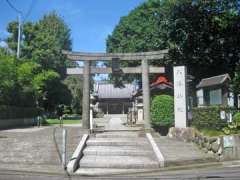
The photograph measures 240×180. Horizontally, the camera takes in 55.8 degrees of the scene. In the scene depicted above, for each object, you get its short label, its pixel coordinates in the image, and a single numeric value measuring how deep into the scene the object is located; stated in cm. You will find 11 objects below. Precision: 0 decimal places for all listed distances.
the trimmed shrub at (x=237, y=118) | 1043
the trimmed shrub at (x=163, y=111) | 1375
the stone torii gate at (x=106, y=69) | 1312
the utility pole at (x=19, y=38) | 2948
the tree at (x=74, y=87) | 3812
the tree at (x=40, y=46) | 3231
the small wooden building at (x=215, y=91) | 1400
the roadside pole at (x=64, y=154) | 844
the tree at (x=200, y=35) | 1919
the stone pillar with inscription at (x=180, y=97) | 1230
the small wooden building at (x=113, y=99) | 3675
